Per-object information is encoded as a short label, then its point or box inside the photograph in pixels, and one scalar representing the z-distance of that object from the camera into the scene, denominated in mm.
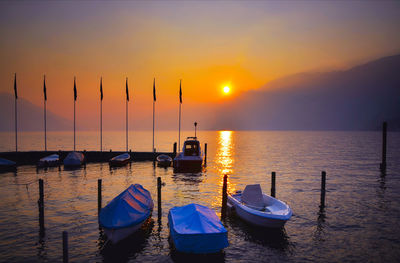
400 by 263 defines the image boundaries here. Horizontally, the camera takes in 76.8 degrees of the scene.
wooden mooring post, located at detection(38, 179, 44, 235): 15047
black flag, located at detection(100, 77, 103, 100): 54231
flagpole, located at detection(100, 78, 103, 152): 53769
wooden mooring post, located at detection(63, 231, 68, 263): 9804
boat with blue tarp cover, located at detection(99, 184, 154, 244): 12617
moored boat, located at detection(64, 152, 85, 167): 43188
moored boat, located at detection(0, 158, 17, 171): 38625
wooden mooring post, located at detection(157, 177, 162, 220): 16844
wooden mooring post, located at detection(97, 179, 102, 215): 16650
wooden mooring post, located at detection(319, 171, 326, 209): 19905
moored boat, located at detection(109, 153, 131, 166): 42969
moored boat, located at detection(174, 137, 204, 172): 35156
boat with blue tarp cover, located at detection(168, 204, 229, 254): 11219
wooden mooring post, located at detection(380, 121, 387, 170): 38025
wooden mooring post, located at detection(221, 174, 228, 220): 17078
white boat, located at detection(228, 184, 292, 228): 14320
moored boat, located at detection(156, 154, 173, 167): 43031
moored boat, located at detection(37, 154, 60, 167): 42250
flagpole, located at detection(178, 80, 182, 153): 50481
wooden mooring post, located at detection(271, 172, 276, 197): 19375
